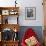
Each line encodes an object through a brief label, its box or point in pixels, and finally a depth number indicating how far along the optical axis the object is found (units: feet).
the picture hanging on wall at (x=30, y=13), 11.47
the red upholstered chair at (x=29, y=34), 10.88
